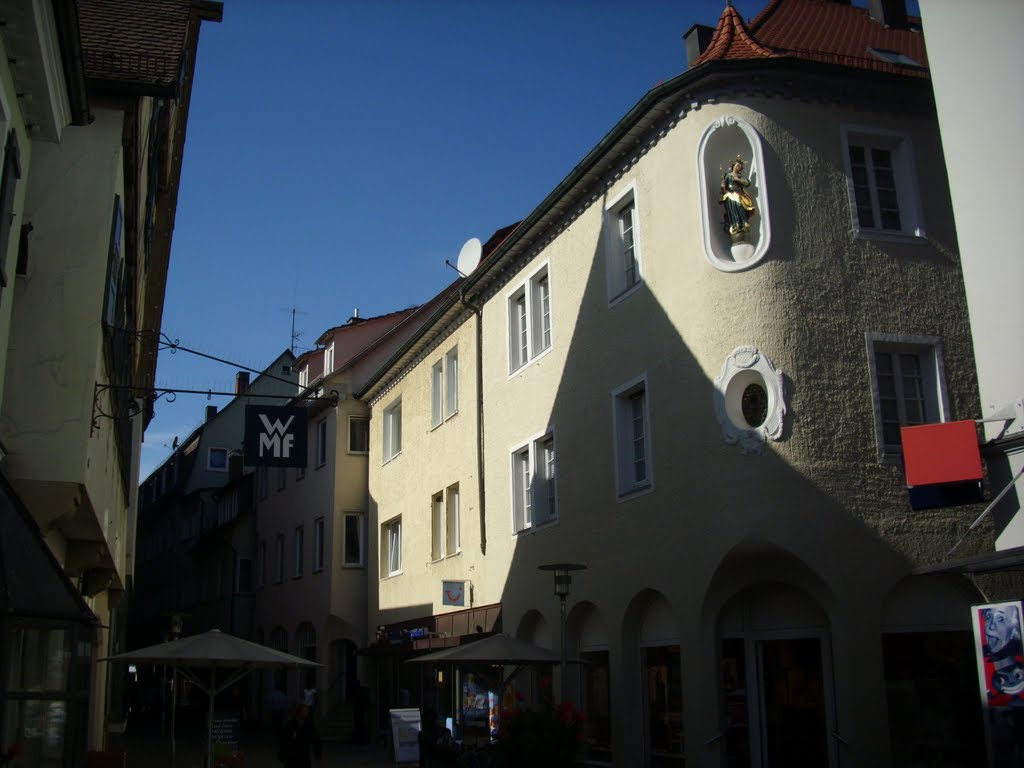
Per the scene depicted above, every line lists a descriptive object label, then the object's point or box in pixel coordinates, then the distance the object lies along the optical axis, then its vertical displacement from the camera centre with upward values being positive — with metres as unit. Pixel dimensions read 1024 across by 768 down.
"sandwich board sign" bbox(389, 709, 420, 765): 21.97 -1.16
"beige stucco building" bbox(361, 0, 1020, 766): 14.62 +3.50
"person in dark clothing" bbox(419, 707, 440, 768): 21.80 -1.13
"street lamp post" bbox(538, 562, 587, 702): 17.20 +1.41
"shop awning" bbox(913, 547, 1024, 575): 10.62 +0.91
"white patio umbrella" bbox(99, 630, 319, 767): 15.88 +0.36
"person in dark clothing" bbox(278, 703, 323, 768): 15.71 -0.80
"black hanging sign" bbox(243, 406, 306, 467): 22.12 +4.62
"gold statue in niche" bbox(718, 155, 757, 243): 15.94 +6.27
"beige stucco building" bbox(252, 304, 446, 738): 33.75 +4.33
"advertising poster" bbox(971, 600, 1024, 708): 10.27 +0.08
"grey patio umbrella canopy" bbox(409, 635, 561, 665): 17.64 +0.32
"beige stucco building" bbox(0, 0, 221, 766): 9.04 +3.66
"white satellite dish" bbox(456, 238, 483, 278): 28.22 +10.08
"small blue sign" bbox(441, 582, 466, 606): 24.58 +1.71
